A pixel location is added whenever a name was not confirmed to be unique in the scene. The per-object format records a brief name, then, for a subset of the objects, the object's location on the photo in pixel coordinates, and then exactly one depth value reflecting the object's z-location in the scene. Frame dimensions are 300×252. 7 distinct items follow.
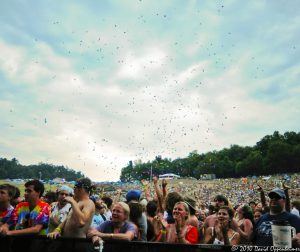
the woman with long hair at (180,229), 3.58
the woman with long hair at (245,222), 4.56
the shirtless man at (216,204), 5.43
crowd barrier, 2.93
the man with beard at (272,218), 4.21
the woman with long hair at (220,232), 4.11
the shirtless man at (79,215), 3.72
